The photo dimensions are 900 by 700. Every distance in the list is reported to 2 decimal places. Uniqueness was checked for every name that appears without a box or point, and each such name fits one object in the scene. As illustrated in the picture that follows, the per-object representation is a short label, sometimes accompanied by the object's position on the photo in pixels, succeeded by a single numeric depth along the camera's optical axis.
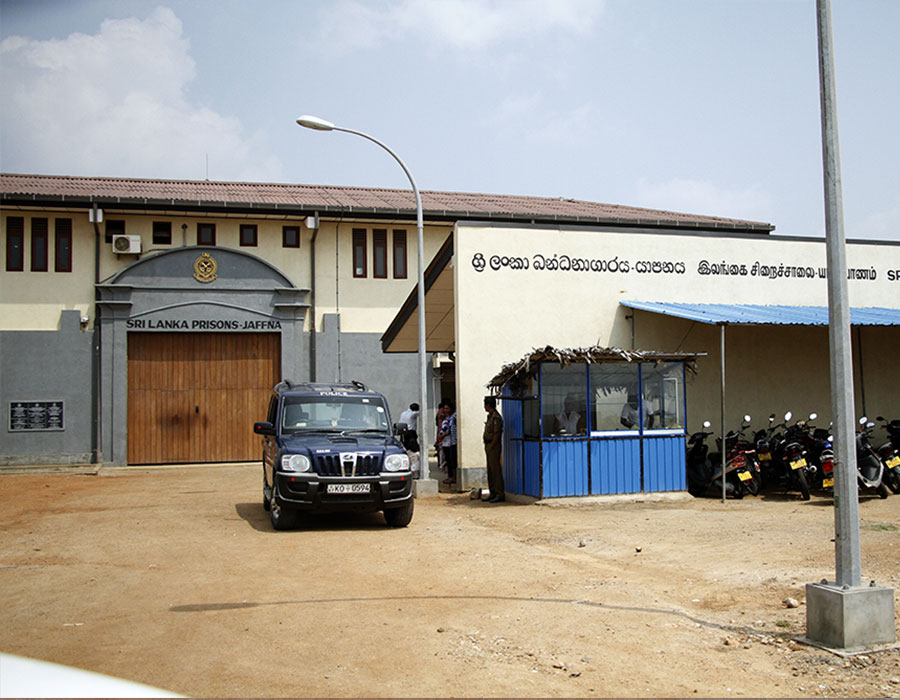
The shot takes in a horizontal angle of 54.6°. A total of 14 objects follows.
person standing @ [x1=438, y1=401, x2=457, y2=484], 17.48
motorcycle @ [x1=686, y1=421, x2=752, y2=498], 14.41
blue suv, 11.16
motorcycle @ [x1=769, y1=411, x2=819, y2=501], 14.08
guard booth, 13.86
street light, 14.65
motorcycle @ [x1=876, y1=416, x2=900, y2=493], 14.41
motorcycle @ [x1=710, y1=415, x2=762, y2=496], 14.36
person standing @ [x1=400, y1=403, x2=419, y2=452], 15.70
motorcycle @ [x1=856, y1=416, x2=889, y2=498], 13.68
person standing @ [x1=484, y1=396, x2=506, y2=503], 14.50
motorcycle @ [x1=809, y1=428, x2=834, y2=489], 13.64
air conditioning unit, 23.50
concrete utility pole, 5.72
